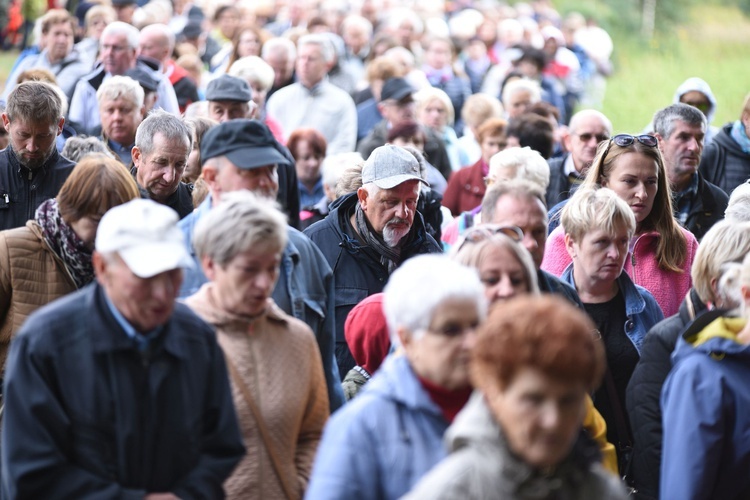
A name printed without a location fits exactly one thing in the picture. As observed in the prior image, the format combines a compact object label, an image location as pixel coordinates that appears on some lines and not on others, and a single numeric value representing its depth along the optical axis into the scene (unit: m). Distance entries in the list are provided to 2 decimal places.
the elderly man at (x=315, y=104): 25.84
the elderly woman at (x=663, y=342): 10.48
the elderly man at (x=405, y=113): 23.95
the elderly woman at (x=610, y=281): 12.07
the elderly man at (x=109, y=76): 20.73
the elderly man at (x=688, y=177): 17.48
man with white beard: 13.28
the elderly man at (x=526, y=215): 11.05
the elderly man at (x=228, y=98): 18.31
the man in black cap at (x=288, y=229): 10.25
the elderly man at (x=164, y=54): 24.41
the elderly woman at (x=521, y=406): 6.44
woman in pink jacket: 13.98
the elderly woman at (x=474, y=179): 20.97
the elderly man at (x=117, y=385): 7.64
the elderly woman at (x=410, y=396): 7.39
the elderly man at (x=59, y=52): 24.39
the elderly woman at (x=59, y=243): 10.44
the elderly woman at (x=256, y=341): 8.60
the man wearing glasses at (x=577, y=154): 18.70
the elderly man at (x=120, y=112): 17.22
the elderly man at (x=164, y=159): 13.79
